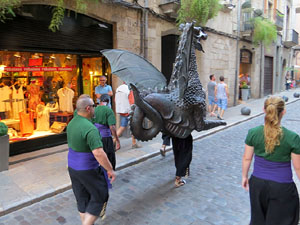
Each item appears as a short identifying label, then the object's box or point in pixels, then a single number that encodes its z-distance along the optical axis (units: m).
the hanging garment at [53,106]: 7.65
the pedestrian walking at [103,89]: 7.20
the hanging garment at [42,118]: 7.38
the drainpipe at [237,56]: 15.07
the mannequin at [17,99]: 6.78
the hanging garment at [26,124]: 7.01
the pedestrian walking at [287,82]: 26.14
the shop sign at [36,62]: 6.89
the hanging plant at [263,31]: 15.62
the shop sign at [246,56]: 16.72
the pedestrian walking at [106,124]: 4.35
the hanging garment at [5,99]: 6.55
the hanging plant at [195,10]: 9.29
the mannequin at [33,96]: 7.11
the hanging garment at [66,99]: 7.84
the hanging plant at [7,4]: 5.10
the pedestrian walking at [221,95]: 10.99
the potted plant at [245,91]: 17.11
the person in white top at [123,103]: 7.24
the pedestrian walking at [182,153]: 4.68
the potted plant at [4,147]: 5.42
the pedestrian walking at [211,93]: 11.64
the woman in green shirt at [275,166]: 2.44
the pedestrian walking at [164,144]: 6.01
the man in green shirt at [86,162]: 2.85
